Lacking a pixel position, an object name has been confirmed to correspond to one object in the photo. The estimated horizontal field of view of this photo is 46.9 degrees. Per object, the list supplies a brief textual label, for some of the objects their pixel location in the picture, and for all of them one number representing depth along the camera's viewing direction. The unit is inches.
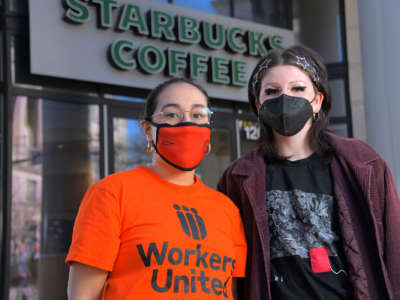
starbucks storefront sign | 251.1
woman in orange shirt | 67.1
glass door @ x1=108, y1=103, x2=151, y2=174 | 271.4
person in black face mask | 76.6
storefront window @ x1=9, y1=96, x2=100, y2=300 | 236.7
